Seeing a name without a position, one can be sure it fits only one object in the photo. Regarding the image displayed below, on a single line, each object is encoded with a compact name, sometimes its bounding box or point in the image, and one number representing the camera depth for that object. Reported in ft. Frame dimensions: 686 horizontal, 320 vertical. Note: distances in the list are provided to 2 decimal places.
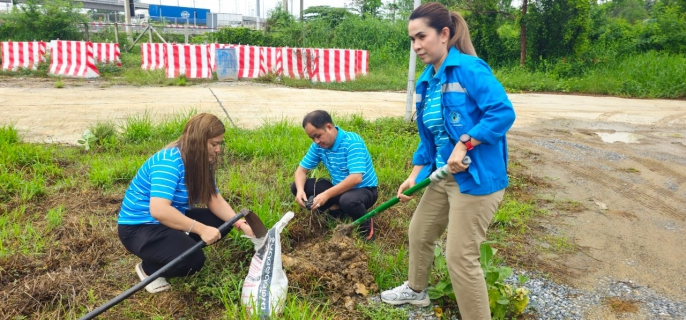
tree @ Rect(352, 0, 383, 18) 94.22
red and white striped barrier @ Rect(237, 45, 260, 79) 43.70
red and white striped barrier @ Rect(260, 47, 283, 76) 44.04
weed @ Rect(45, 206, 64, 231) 11.89
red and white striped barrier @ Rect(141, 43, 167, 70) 43.19
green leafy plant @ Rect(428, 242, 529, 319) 8.88
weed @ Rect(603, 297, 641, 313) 9.61
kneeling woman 8.85
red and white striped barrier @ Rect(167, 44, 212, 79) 41.91
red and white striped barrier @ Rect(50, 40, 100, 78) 41.86
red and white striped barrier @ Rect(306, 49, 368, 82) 43.73
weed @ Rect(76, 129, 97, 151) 18.11
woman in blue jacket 6.85
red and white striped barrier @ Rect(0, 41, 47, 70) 42.86
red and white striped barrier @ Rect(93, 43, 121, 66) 44.32
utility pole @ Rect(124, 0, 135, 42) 80.33
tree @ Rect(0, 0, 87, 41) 55.11
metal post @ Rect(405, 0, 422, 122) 21.31
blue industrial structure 158.26
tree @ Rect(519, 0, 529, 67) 51.26
